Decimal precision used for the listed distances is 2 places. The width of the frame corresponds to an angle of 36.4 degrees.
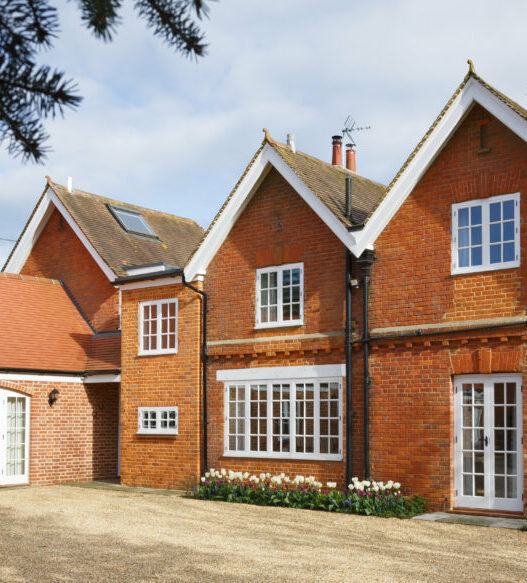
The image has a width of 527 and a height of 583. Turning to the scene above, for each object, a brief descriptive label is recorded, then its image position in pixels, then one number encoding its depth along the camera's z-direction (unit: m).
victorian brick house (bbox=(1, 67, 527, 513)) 13.57
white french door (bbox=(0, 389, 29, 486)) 18.86
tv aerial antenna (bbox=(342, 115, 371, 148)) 22.83
